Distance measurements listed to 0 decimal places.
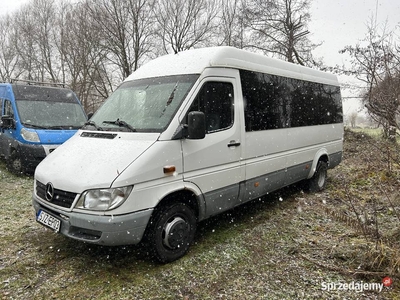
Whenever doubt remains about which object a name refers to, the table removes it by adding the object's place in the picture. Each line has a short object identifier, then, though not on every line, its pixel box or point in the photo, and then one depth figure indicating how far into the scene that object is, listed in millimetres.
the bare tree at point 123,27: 22328
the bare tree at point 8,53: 30919
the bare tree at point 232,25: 21953
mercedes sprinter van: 3213
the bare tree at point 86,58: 23375
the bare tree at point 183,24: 23781
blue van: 7461
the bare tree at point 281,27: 20453
